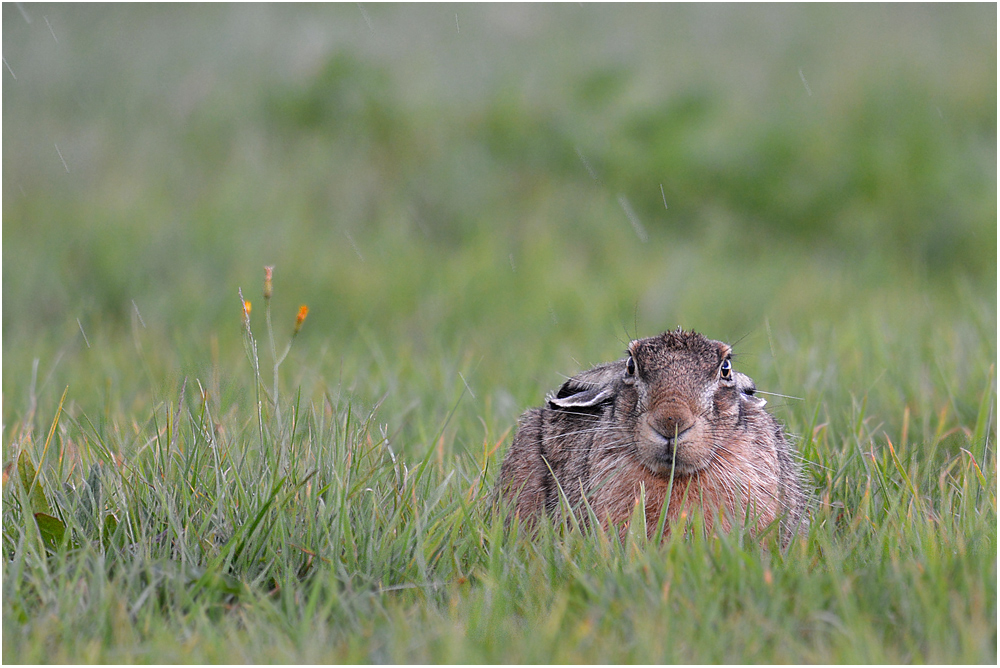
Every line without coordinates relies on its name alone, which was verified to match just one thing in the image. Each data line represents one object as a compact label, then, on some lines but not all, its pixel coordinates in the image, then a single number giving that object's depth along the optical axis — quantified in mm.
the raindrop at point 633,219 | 19109
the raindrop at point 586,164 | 20234
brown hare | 6805
